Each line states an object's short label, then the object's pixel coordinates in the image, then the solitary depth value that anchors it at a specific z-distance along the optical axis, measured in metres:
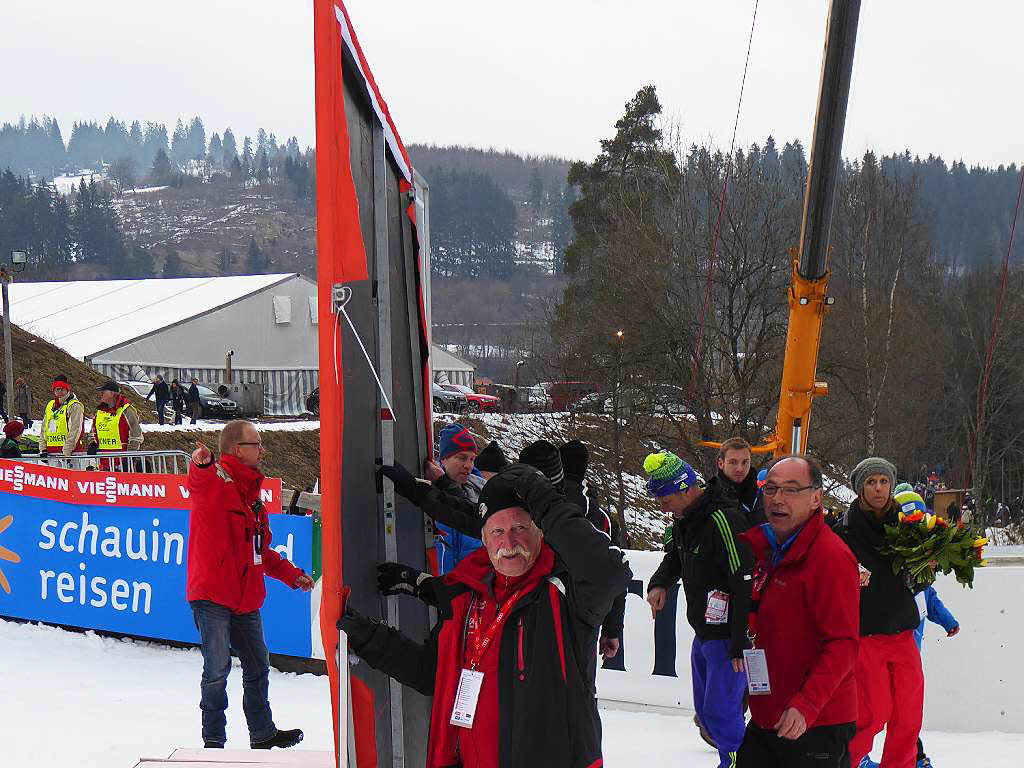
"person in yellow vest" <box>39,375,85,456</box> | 13.31
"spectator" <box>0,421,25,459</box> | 14.29
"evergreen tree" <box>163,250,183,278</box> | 119.91
